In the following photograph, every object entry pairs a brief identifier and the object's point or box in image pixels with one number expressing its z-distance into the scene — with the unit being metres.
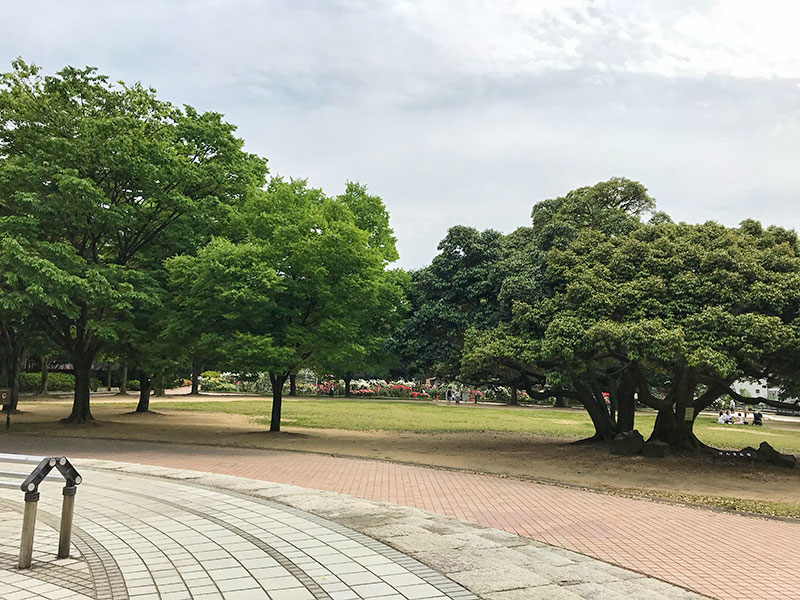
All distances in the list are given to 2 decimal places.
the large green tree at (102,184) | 18.55
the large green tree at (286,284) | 17.59
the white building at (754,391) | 72.43
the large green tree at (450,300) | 19.98
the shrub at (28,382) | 44.53
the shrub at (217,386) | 58.81
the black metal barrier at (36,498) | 5.60
